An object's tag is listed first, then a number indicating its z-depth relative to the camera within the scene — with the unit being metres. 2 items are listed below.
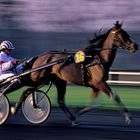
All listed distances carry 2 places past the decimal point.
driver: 14.75
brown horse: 14.60
